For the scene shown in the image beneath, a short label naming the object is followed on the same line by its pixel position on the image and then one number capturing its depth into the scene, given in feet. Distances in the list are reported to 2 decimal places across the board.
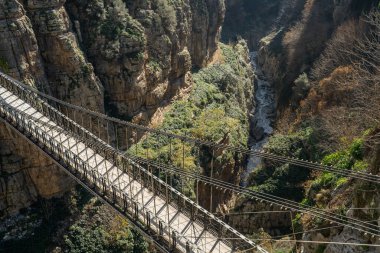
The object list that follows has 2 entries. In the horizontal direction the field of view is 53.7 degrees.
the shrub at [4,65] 93.69
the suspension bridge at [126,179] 59.00
